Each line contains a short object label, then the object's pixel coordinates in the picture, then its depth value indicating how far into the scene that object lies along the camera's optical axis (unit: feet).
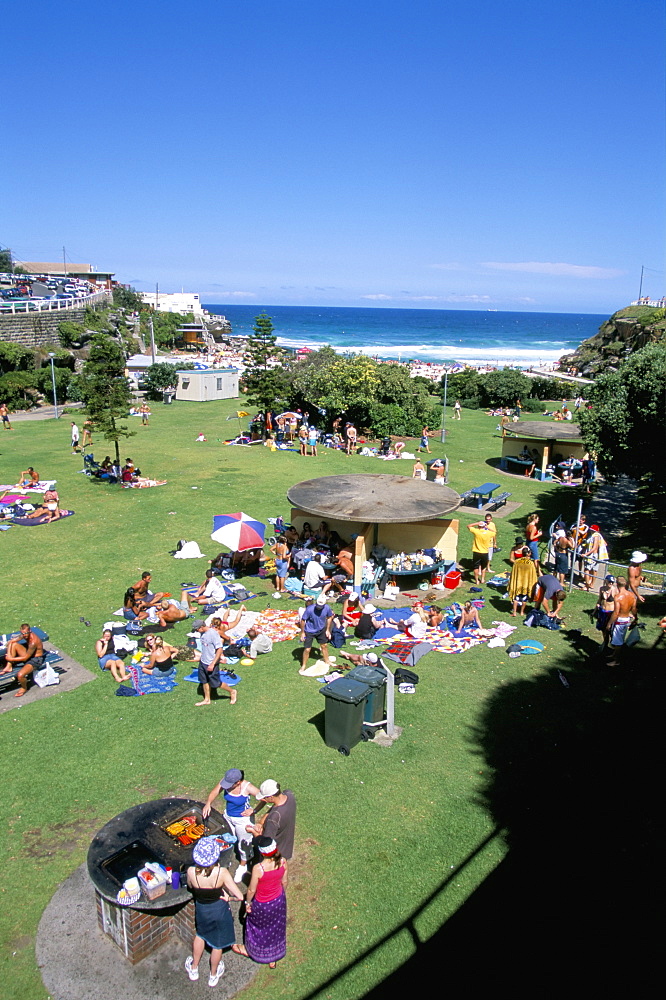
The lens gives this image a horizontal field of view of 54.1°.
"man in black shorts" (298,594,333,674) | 33.47
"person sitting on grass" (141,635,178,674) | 32.99
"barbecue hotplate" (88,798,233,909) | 17.13
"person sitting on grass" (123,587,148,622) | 38.86
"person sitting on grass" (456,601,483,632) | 38.58
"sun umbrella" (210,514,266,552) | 44.39
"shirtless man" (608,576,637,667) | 34.22
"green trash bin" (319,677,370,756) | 25.94
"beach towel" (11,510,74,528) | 56.72
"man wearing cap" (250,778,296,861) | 19.75
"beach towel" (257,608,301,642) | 37.70
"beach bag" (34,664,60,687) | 31.07
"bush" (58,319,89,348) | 152.97
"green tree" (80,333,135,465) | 72.46
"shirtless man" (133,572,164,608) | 39.75
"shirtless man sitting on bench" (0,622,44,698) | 30.45
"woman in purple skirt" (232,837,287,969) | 17.06
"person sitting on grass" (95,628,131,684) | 32.01
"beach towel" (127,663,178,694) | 31.30
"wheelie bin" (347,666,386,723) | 27.22
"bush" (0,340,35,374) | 126.67
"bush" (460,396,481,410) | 147.23
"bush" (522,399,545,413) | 140.51
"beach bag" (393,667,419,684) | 31.73
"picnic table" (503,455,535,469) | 81.16
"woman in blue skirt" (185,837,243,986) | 16.39
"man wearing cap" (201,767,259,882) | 20.44
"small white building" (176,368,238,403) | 134.72
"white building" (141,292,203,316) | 389.60
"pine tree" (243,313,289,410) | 107.14
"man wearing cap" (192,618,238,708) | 30.04
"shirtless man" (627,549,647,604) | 36.42
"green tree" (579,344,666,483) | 49.55
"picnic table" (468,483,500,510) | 65.10
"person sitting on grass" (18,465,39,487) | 67.61
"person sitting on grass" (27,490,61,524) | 57.82
